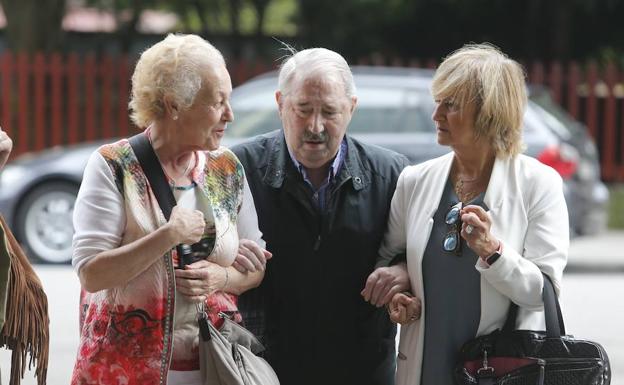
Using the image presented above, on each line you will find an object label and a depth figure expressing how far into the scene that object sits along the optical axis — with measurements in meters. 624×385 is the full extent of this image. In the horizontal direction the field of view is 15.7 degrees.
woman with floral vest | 5.77
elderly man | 6.96
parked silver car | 19.40
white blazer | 6.16
